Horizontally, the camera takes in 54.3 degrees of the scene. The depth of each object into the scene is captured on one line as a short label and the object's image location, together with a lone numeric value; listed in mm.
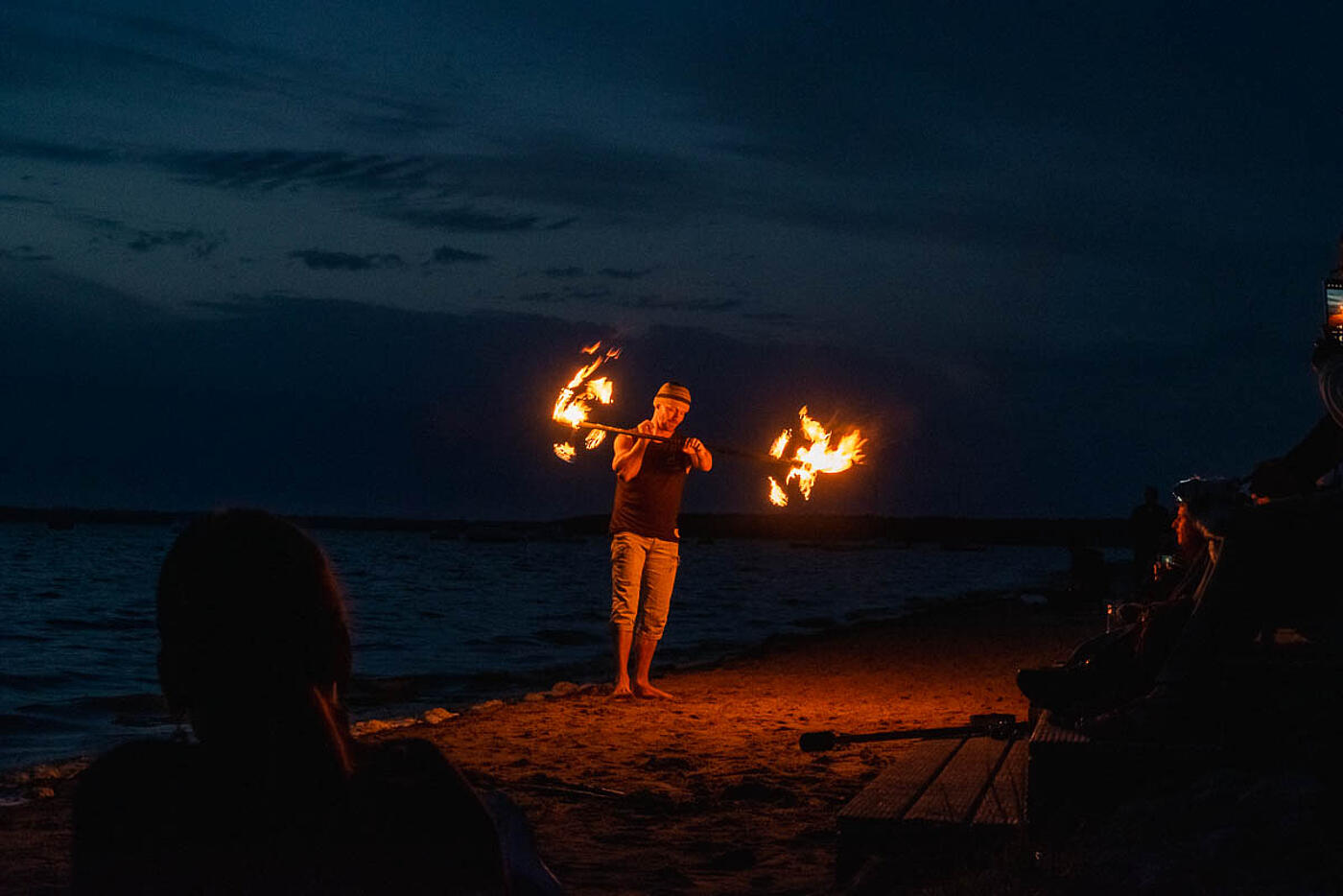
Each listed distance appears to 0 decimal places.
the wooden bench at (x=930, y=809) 4551
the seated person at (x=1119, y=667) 5234
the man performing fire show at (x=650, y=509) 10594
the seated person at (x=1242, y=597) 4281
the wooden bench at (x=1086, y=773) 4434
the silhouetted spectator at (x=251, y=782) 1835
